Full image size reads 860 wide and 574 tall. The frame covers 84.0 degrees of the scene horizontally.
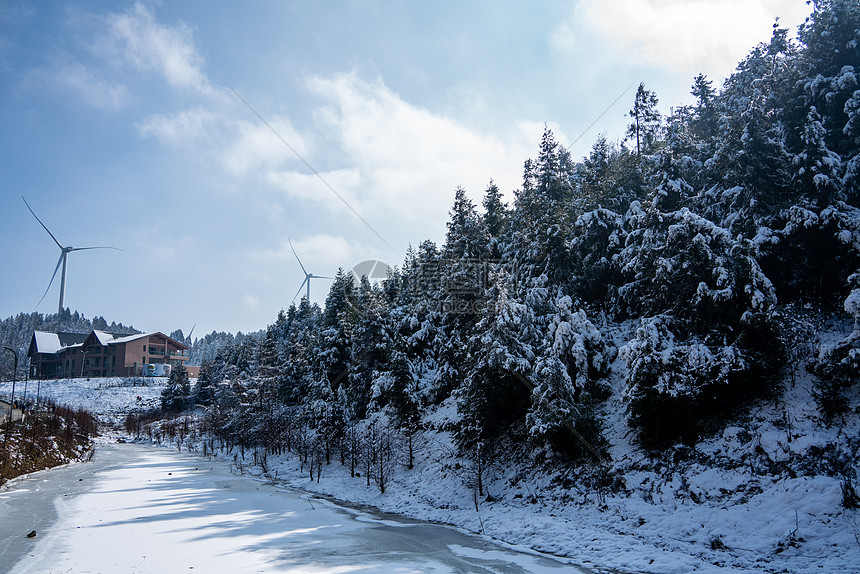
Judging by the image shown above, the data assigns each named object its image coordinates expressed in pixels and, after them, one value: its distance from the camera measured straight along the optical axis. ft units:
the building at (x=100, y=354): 372.58
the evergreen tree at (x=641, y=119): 137.49
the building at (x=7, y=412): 144.97
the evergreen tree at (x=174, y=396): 272.31
